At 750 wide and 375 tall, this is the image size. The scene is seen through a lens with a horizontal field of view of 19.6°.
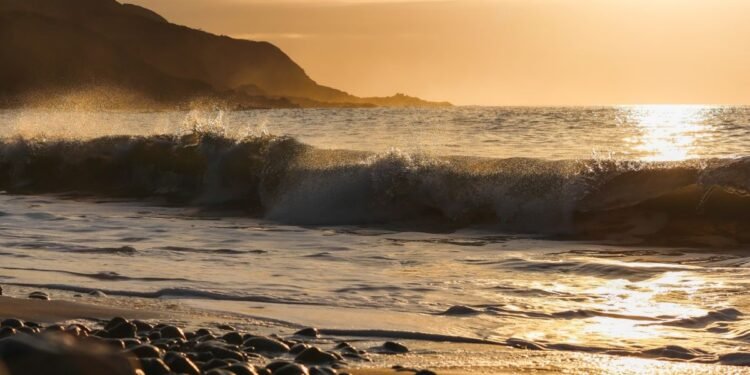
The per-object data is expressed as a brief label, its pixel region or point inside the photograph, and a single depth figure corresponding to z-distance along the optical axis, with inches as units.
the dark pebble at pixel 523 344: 475.6
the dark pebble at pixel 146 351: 404.1
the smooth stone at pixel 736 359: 447.7
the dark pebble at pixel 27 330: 456.8
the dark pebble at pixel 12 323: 473.0
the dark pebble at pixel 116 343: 421.5
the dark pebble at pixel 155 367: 377.3
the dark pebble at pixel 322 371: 392.3
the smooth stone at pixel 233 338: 466.1
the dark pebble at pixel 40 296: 583.7
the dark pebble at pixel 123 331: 475.5
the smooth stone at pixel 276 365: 399.1
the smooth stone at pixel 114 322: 488.0
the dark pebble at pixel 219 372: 371.7
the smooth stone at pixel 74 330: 451.5
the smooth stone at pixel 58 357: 285.5
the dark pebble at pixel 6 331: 445.0
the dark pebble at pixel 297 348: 446.1
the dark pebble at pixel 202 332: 478.9
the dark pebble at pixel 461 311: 556.0
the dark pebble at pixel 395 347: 464.5
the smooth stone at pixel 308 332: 497.7
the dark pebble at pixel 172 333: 470.1
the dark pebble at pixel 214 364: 394.7
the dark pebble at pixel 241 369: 380.3
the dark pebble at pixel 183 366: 382.9
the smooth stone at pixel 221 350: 421.8
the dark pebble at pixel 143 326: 488.9
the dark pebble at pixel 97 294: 606.3
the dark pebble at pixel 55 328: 462.4
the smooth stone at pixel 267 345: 454.5
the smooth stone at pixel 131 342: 430.3
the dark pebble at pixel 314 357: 432.4
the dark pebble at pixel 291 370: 389.7
